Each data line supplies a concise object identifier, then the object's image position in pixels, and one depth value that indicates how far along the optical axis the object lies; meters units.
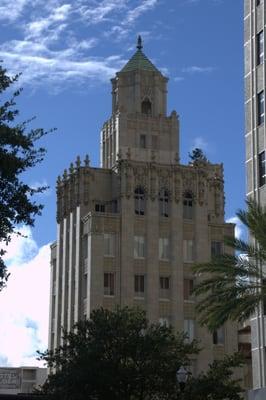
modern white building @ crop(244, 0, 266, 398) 44.25
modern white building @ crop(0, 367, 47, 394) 115.63
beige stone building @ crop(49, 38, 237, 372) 82.75
